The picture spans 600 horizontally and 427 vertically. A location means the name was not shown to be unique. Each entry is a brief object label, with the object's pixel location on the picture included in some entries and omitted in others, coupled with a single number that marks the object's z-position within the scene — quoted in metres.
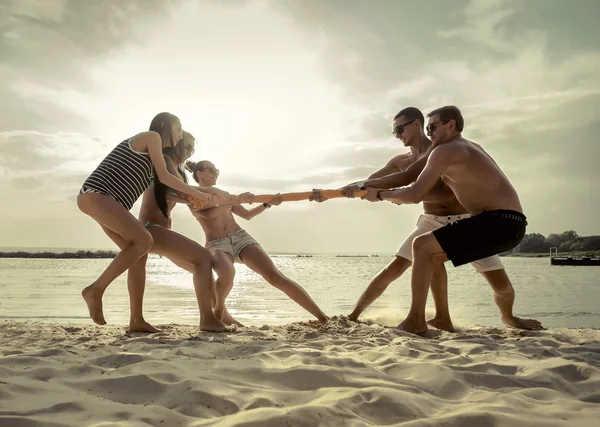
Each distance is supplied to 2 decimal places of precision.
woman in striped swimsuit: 4.49
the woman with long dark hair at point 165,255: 4.75
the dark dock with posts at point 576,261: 32.59
